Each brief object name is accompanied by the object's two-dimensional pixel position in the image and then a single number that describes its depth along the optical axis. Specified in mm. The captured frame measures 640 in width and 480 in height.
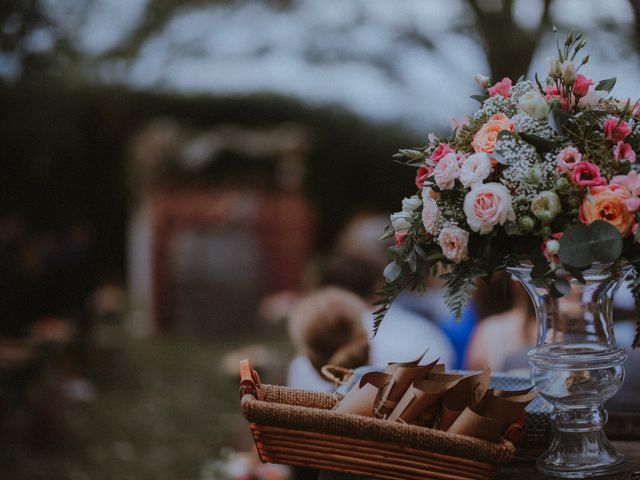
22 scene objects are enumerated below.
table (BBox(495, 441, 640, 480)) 1473
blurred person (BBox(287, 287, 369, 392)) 2555
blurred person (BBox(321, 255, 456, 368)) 3227
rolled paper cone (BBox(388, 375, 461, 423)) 1460
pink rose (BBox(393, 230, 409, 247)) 1565
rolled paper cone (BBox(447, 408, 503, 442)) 1405
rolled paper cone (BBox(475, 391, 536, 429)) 1473
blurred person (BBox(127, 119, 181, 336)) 10125
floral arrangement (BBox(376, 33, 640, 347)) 1349
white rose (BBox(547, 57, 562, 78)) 1475
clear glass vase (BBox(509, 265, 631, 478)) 1470
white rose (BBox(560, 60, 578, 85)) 1444
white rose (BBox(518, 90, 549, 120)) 1439
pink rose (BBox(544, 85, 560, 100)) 1495
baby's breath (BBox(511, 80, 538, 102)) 1543
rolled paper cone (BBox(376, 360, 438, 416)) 1513
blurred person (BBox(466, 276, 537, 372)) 3275
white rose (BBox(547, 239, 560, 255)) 1330
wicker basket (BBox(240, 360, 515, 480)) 1386
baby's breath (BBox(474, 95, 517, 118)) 1545
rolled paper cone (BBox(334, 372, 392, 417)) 1496
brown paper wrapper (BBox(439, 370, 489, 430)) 1507
